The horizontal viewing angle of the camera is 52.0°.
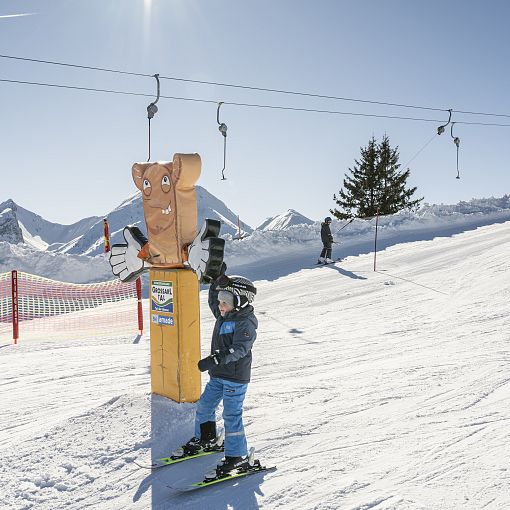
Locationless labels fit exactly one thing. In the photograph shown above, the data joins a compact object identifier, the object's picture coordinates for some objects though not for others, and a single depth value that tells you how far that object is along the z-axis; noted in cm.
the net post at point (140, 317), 1063
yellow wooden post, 558
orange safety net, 1171
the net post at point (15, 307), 1029
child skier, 434
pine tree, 3825
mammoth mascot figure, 524
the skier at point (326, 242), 1727
